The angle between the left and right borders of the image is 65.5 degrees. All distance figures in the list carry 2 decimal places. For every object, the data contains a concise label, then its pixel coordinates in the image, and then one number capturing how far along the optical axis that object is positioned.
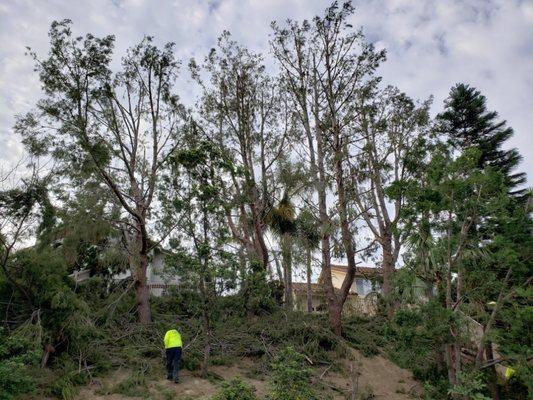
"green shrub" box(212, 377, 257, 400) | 8.26
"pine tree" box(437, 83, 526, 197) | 18.47
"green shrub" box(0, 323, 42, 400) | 8.38
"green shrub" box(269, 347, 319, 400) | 8.42
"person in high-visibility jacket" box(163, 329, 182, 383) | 11.87
